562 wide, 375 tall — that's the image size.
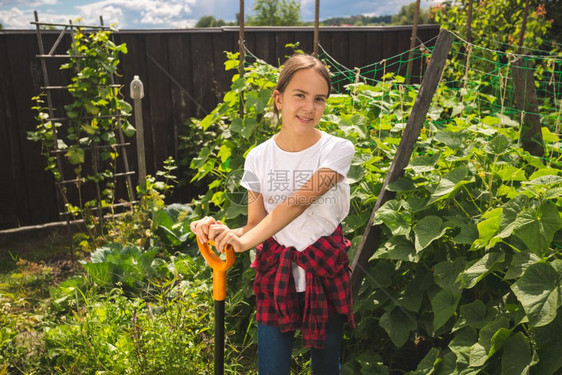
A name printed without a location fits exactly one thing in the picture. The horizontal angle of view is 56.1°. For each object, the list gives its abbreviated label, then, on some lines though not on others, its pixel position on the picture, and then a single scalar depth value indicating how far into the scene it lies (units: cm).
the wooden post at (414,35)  307
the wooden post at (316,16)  297
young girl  154
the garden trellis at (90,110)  388
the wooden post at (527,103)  272
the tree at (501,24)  530
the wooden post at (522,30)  376
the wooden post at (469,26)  334
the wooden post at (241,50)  285
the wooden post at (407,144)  217
